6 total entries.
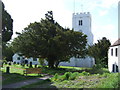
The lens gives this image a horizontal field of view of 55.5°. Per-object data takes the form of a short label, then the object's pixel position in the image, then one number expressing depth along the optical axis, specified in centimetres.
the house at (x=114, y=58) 1589
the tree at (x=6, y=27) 1447
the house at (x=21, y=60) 3913
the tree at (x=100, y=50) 2441
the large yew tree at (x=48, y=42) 1905
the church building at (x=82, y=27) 3392
